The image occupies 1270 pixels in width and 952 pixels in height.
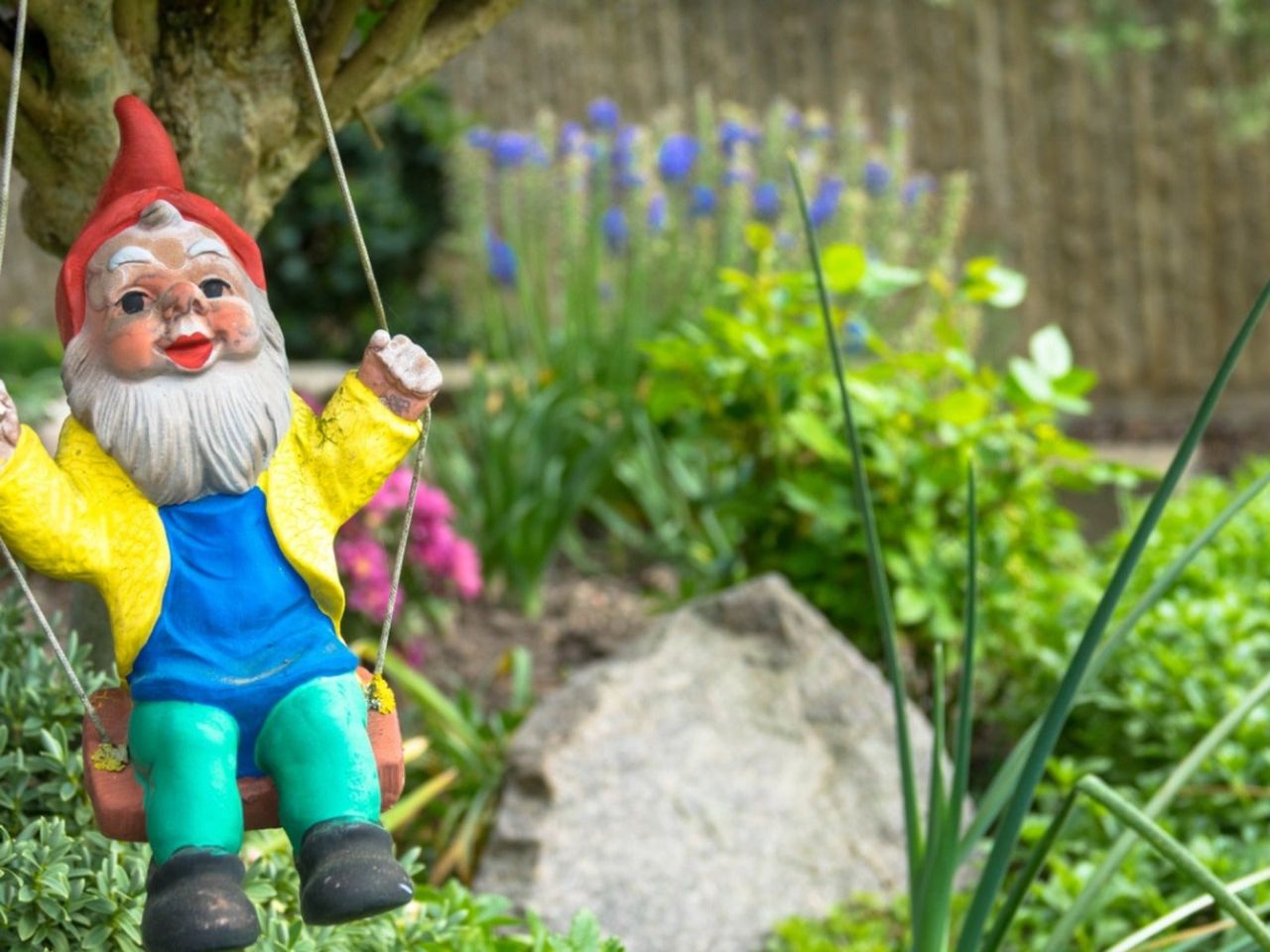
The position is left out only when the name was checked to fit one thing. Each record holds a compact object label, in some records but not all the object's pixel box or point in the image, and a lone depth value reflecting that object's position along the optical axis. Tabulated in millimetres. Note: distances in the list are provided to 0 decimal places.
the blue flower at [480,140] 4766
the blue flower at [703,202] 4516
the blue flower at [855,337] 3535
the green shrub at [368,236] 5637
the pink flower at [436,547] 3221
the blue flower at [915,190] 4712
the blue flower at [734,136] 4488
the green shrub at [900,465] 2836
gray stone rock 2324
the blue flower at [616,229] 4746
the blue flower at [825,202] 4395
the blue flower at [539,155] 4617
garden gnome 1176
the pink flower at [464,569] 3240
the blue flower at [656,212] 4684
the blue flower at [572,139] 4543
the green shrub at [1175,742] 2303
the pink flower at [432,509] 3205
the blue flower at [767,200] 4484
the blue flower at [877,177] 4594
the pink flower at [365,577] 2982
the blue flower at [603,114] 4719
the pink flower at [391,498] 3119
